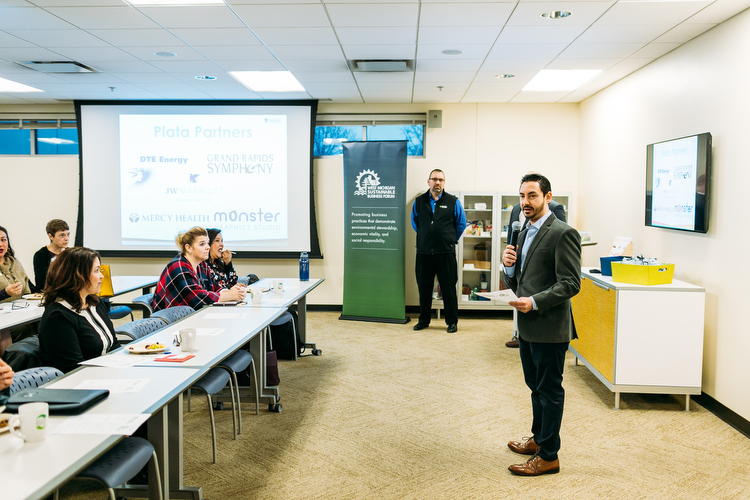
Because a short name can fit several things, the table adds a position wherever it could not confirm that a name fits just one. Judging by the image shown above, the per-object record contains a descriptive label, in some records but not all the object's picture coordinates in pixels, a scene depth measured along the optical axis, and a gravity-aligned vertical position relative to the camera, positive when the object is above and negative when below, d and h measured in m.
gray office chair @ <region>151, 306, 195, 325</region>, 3.65 -0.69
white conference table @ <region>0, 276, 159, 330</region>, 3.52 -0.70
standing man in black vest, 6.69 -0.38
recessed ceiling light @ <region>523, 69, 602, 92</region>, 5.77 +1.50
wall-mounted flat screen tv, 4.10 +0.25
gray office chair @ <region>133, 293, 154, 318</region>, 4.68 -0.77
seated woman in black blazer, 2.61 -0.50
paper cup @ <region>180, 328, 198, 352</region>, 2.73 -0.64
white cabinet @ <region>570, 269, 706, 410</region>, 3.97 -0.91
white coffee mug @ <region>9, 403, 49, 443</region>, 1.65 -0.64
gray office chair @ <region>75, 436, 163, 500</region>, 1.91 -0.93
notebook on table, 1.87 -0.66
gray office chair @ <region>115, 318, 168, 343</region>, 3.23 -0.71
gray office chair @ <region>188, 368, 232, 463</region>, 3.03 -0.99
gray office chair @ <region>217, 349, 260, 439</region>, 3.46 -1.00
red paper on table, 2.54 -0.68
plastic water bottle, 5.50 -0.55
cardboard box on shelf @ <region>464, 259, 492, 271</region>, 7.40 -0.69
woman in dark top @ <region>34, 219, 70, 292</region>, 5.04 -0.35
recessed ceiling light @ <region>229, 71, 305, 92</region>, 6.02 +1.52
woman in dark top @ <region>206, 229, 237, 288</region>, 4.98 -0.47
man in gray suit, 2.79 -0.46
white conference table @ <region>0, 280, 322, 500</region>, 1.49 -0.70
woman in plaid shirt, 4.09 -0.54
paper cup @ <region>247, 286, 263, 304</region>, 4.04 -0.62
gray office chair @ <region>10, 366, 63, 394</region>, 2.19 -0.69
